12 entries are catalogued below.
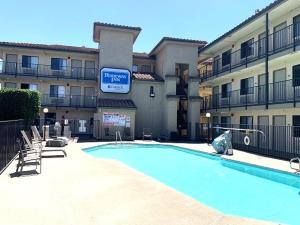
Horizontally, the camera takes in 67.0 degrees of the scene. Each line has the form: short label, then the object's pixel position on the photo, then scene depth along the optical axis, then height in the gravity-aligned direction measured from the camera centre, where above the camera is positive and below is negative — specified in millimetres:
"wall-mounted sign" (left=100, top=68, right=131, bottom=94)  22091 +3822
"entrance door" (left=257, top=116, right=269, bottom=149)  15276 -1095
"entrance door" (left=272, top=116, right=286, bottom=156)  14029 -1082
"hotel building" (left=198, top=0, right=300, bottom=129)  14683 +4146
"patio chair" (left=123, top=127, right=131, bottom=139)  20844 -1264
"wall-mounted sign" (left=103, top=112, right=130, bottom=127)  20893 -6
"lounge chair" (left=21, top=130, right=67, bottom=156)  8085 -1186
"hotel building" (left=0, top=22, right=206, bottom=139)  22079 +3768
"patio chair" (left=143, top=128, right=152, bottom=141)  23132 -1268
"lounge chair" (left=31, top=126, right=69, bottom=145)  10713 -774
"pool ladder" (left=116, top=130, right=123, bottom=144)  20733 -1424
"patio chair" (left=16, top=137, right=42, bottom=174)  7239 -1519
